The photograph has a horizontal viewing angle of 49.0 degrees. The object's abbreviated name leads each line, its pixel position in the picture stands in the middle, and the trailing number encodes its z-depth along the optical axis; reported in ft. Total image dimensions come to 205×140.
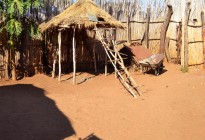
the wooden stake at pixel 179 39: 31.79
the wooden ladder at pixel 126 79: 23.18
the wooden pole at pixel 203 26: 31.96
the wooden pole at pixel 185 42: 29.48
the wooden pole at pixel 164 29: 32.55
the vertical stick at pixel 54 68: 27.97
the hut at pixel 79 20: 25.64
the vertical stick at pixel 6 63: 26.42
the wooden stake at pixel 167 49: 33.43
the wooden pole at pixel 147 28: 33.78
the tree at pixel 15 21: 24.33
